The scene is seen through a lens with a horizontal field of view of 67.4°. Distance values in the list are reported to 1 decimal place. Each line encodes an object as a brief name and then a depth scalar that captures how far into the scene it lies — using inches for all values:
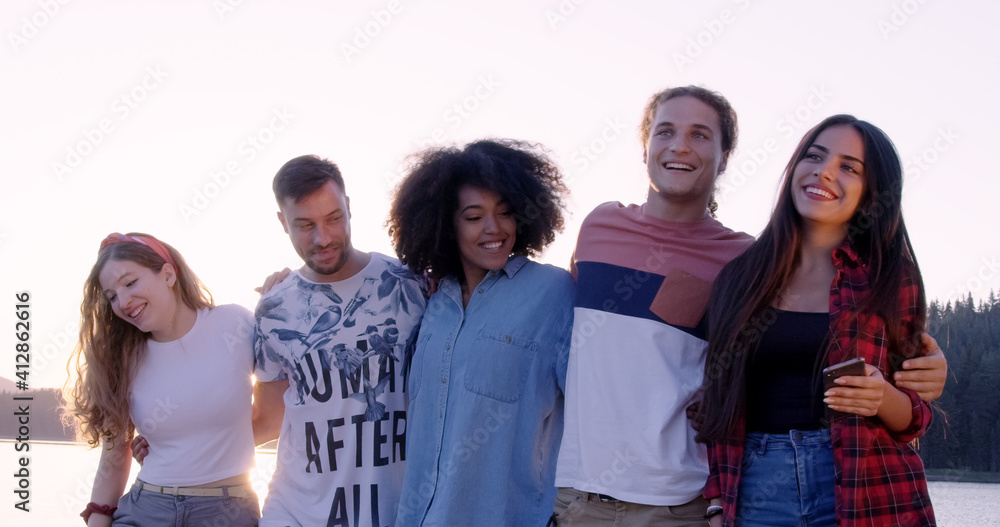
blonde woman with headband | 128.0
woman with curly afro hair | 113.7
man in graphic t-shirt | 122.0
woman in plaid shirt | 91.1
